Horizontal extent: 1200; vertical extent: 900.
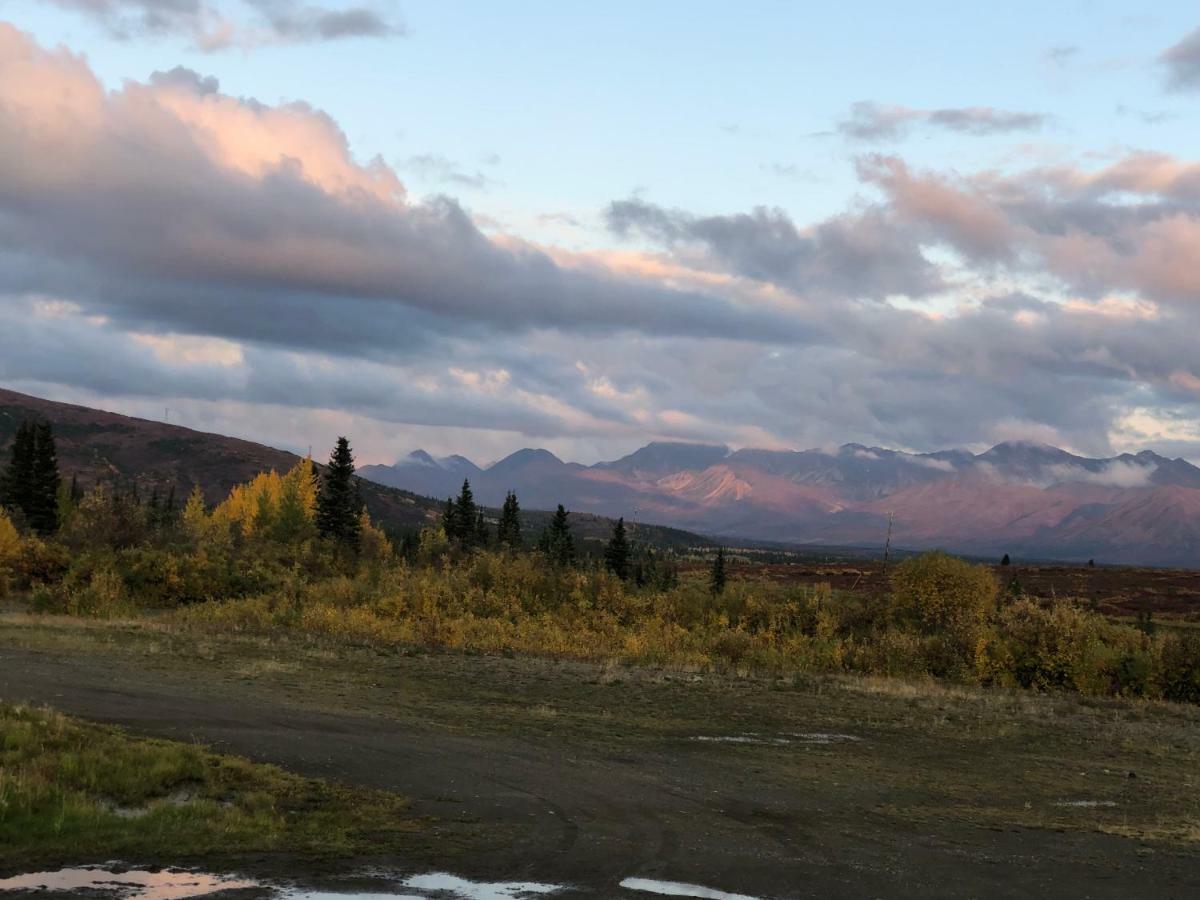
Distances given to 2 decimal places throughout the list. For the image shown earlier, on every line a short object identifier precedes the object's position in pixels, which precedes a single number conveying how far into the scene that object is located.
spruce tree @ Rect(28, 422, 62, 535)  104.00
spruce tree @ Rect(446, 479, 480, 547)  119.56
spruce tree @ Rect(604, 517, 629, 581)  109.69
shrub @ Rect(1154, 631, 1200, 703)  37.53
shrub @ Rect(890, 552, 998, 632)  49.66
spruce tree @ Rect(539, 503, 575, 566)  105.06
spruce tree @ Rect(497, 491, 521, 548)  101.26
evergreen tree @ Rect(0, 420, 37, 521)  104.50
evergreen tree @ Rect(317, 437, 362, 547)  99.56
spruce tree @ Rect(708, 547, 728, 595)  90.19
